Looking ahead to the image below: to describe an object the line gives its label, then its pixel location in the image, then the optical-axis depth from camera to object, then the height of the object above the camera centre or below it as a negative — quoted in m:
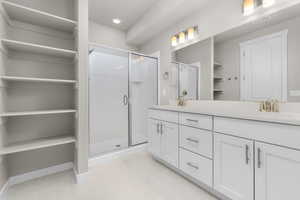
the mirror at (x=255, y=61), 1.33 +0.43
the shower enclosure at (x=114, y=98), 2.73 +0.02
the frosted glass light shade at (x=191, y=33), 2.21 +1.06
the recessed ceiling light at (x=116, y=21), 2.83 +1.65
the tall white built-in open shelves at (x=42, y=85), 1.54 +0.19
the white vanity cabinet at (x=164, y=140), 1.78 -0.59
